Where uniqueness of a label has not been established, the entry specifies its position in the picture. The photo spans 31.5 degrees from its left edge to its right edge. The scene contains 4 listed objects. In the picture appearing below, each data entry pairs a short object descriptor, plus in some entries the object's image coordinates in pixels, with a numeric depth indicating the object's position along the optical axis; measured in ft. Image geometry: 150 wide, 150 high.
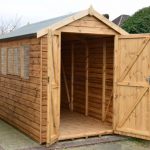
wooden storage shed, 18.05
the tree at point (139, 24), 28.91
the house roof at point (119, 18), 73.21
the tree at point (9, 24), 68.77
